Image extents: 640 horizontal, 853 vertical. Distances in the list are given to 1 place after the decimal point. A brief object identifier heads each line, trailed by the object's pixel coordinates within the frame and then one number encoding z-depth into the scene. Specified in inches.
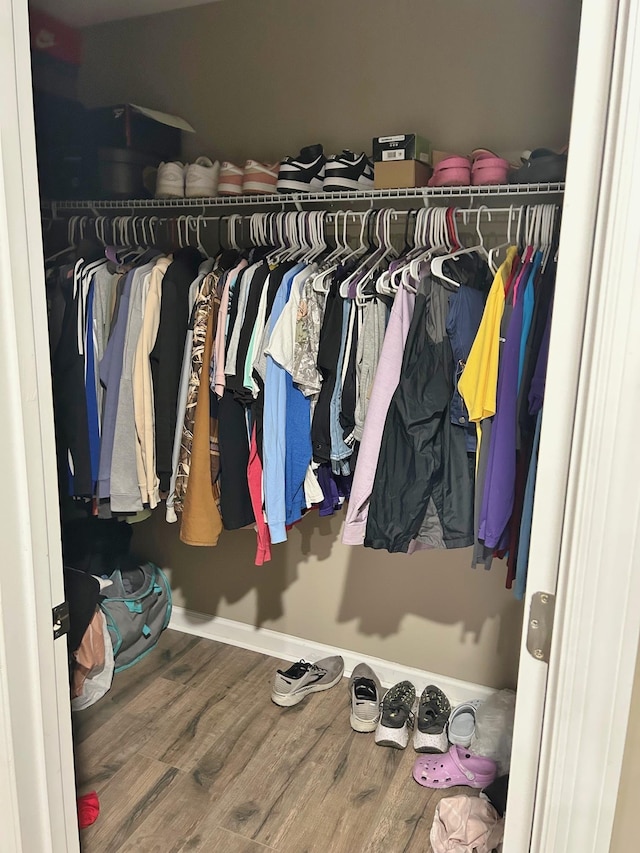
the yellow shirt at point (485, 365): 68.7
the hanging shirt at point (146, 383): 84.1
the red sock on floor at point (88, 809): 77.0
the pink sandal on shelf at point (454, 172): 79.3
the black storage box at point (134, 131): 96.2
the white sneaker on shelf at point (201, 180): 93.6
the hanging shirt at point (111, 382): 85.4
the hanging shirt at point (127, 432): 84.9
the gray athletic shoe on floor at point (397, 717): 90.7
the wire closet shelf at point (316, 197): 77.3
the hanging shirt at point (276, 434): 79.3
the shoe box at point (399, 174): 81.4
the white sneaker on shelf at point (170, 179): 94.6
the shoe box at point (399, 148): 80.8
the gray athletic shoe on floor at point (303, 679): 99.1
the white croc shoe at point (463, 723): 89.8
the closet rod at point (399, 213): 79.1
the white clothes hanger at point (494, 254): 76.6
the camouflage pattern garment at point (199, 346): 83.7
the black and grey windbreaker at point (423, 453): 72.4
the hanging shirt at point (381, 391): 74.4
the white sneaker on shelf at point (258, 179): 91.0
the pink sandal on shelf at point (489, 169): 78.1
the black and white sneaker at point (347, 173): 85.4
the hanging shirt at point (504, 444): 67.8
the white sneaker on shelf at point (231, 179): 92.2
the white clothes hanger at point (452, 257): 73.3
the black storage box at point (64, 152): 100.5
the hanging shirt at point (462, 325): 72.1
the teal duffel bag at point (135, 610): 106.1
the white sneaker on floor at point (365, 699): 93.9
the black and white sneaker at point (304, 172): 88.7
